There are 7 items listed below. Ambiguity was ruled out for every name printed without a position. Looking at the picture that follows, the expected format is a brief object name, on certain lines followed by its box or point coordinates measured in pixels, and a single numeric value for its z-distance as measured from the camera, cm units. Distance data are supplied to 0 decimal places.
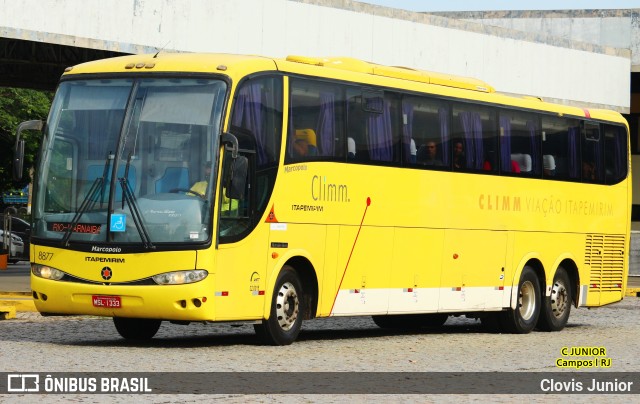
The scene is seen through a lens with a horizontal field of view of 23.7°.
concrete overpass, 2761
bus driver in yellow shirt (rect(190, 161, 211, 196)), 1622
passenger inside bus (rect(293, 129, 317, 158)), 1759
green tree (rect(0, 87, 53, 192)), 5275
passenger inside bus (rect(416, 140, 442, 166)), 2016
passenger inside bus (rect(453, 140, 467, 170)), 2092
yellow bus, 1627
